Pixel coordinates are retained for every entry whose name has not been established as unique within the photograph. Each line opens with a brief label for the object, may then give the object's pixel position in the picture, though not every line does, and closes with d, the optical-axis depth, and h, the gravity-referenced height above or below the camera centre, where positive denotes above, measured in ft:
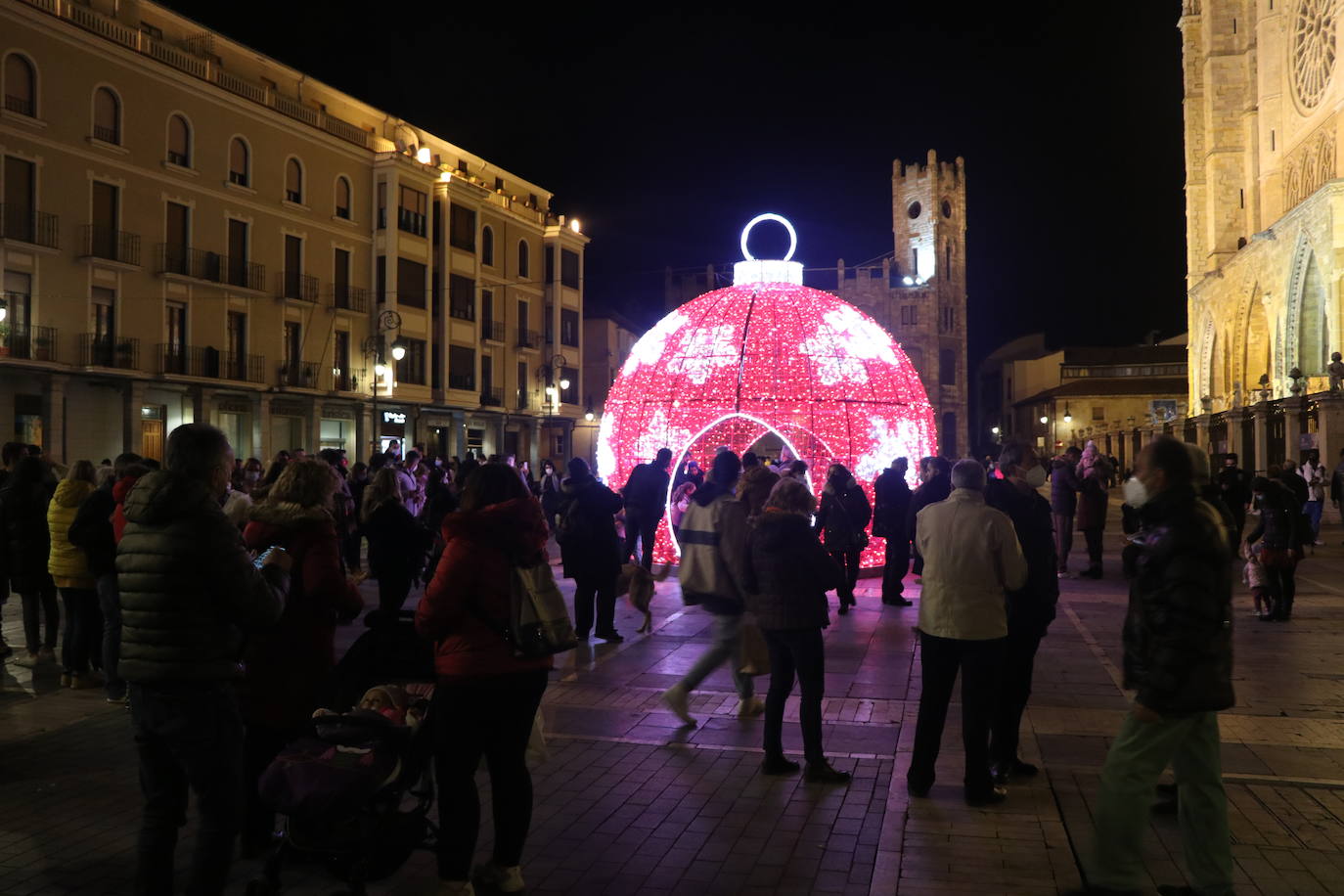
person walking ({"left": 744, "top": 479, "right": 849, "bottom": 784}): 17.94 -2.35
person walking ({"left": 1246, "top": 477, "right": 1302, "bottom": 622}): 33.96 -2.37
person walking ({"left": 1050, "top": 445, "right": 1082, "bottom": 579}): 47.47 -1.65
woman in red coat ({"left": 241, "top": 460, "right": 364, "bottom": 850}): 14.08 -1.94
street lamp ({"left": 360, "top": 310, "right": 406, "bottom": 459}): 103.39 +12.47
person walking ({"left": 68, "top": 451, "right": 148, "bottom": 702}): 22.39 -1.61
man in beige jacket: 16.46 -2.26
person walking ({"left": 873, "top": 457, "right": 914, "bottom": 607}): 39.11 -2.04
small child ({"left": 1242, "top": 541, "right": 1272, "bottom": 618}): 34.65 -3.72
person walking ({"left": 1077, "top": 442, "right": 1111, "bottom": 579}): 46.75 -1.88
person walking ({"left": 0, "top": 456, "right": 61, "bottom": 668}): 26.94 -1.47
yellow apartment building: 82.48 +20.20
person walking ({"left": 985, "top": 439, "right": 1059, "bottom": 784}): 17.88 -2.49
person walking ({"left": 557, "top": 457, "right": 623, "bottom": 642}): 31.04 -2.18
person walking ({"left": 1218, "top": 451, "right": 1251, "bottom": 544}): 45.21 -1.05
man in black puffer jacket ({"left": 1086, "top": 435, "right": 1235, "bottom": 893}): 12.26 -2.51
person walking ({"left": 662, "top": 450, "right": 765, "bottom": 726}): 20.74 -2.06
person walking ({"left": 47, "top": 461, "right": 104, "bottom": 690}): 24.73 -2.69
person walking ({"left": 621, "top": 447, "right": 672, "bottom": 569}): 37.32 -1.14
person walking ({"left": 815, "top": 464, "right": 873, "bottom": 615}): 36.99 -1.84
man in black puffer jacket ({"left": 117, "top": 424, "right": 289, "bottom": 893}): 11.44 -1.86
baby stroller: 12.33 -3.82
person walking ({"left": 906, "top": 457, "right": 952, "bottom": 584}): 35.14 -0.61
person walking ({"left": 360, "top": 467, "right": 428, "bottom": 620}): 27.73 -1.69
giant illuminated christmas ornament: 46.65 +3.74
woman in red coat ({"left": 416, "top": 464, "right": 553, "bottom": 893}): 12.64 -2.34
